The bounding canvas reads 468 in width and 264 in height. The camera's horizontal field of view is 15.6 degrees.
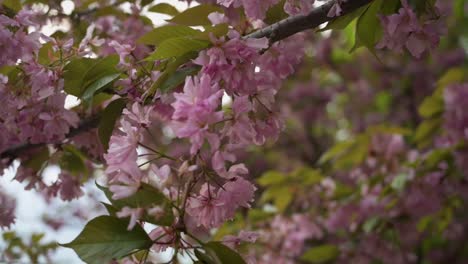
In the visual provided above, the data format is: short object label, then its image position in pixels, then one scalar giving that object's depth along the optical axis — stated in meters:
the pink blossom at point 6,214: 1.38
